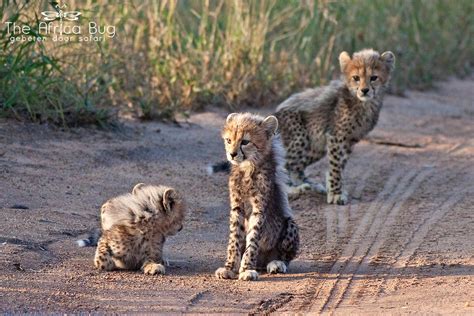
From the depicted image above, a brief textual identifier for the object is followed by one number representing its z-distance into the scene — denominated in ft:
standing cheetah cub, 55.01
